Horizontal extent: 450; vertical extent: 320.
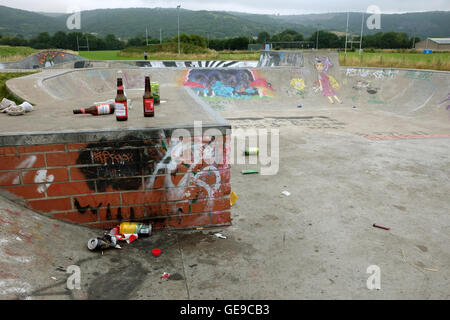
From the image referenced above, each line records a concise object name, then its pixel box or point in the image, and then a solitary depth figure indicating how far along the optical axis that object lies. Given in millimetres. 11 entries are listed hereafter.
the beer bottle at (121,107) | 3866
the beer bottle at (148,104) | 4180
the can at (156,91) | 5411
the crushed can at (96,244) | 3357
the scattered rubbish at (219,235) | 4023
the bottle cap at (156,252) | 3523
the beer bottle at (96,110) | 4508
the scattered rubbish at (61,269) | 2891
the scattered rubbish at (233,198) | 5230
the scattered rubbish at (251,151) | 8164
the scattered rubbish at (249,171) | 6827
